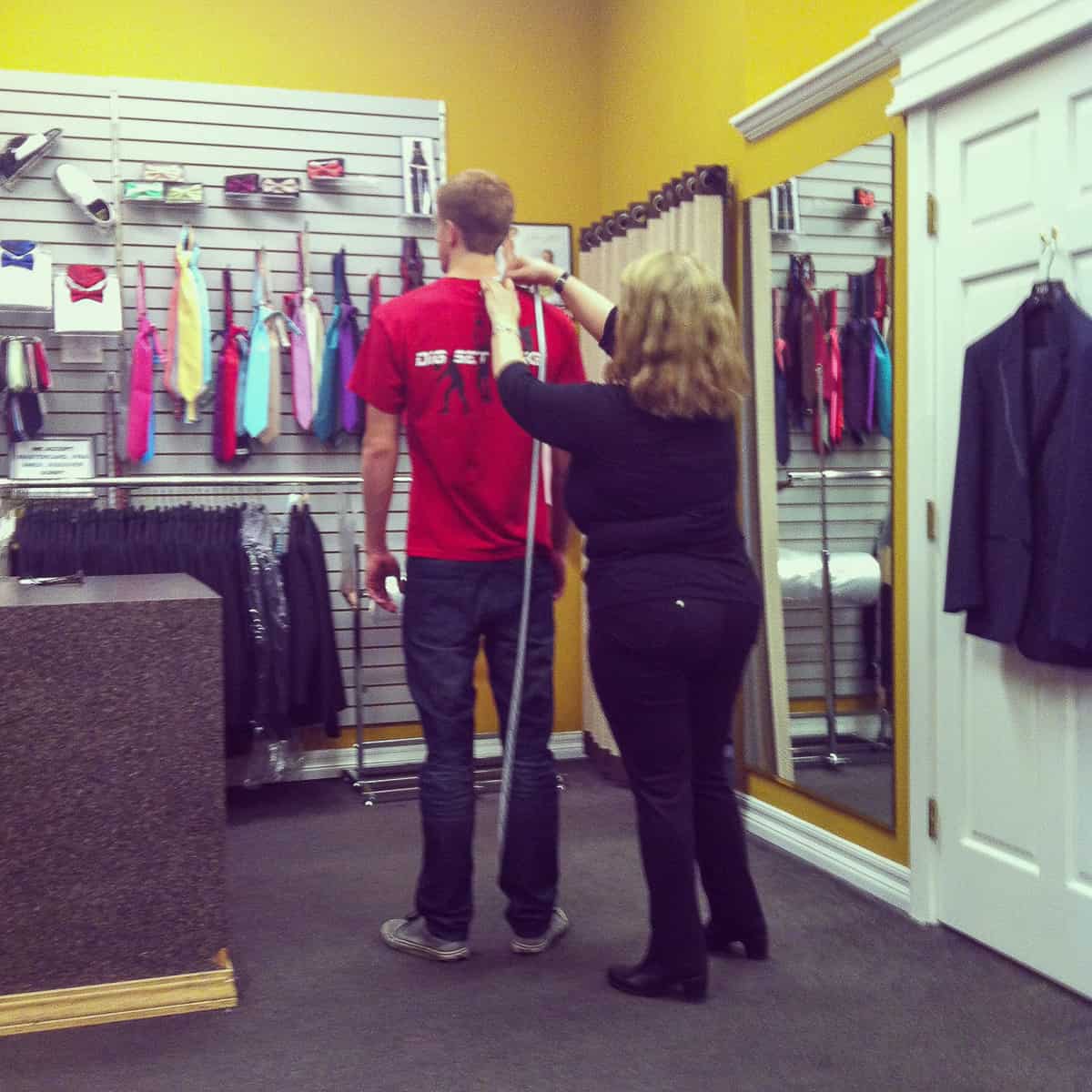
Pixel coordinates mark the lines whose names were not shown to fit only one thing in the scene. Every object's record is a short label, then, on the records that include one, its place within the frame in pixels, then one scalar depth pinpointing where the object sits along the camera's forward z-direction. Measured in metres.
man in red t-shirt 2.74
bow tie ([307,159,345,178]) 4.91
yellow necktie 4.65
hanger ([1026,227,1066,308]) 2.68
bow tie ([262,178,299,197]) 4.86
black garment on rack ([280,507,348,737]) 4.42
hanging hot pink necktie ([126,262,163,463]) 4.61
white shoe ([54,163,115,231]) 4.63
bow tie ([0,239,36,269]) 4.43
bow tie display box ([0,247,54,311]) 4.41
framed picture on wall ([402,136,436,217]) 5.05
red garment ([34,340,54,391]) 4.49
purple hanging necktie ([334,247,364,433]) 4.76
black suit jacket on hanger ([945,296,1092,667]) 2.56
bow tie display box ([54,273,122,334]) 4.50
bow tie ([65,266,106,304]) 4.51
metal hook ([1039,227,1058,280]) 2.71
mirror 3.47
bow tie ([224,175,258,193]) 4.81
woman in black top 2.41
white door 2.69
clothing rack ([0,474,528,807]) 4.40
